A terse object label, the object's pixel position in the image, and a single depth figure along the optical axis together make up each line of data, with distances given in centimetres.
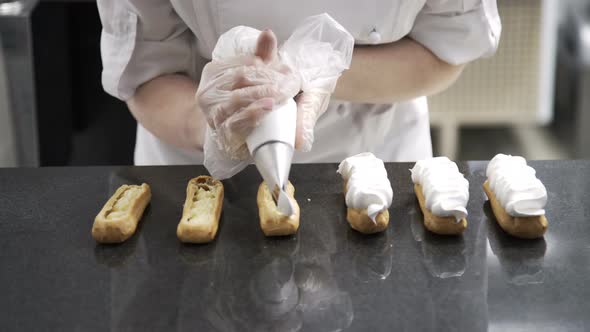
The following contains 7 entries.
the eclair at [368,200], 92
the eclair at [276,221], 92
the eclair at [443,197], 92
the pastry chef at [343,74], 129
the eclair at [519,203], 92
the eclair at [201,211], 91
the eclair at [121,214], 92
